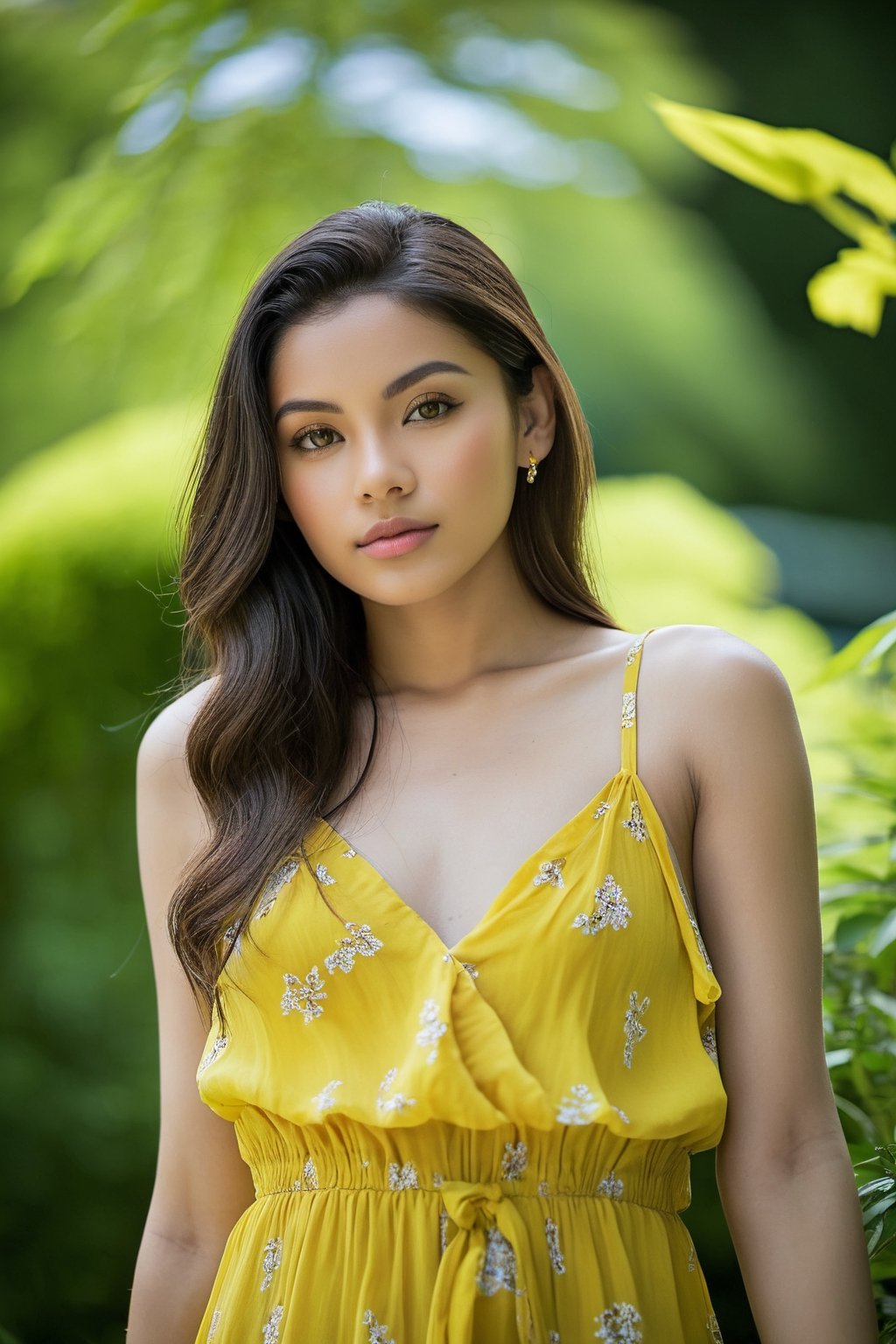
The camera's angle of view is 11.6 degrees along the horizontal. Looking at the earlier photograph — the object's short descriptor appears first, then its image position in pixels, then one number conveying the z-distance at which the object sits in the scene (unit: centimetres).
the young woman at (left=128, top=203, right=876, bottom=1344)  237
